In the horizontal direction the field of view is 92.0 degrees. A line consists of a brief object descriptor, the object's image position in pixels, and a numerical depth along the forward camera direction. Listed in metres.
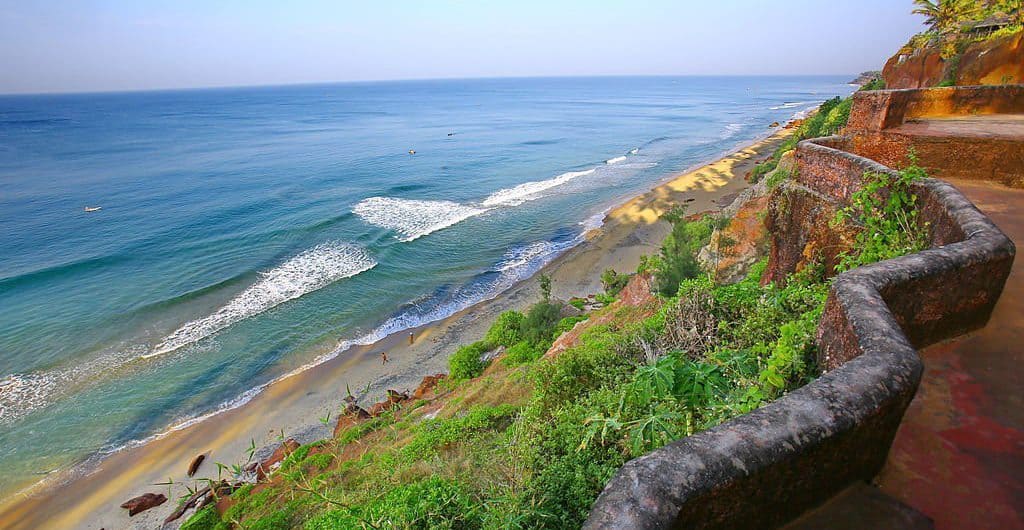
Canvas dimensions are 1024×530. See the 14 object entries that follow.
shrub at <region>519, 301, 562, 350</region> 17.09
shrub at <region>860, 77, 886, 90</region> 29.09
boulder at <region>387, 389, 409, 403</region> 16.21
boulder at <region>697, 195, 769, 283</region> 14.18
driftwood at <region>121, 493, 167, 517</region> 13.34
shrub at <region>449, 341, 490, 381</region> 16.41
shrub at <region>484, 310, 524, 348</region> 18.02
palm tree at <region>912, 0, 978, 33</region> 20.81
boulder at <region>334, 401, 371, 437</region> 14.69
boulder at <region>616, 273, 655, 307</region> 15.80
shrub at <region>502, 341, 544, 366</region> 15.35
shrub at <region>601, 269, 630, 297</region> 22.47
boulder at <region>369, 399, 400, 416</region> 15.17
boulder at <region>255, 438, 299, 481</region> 13.85
